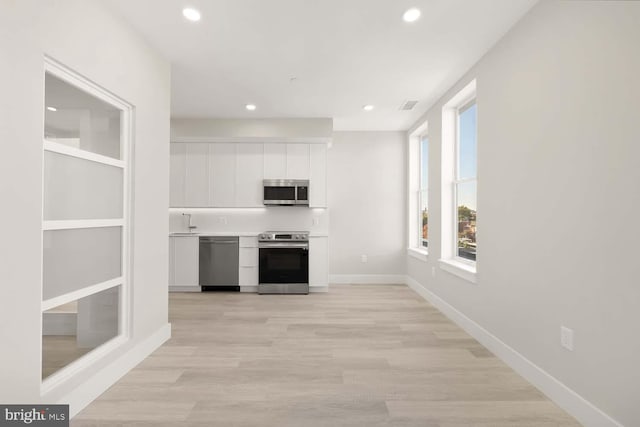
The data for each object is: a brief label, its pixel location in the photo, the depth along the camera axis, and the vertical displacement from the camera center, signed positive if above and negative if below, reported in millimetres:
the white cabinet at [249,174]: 5430 +645
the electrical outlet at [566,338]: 2039 -727
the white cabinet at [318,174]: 5428 +651
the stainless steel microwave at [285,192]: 5367 +360
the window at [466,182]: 3744 +388
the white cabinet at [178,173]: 5418 +652
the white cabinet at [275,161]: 5422 +851
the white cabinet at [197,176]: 5422 +607
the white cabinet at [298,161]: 5430 +852
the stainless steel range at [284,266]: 5184 -767
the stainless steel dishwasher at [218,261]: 5234 -705
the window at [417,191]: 5621 +401
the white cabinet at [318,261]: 5273 -701
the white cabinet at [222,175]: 5422 +626
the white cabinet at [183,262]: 5219 -721
